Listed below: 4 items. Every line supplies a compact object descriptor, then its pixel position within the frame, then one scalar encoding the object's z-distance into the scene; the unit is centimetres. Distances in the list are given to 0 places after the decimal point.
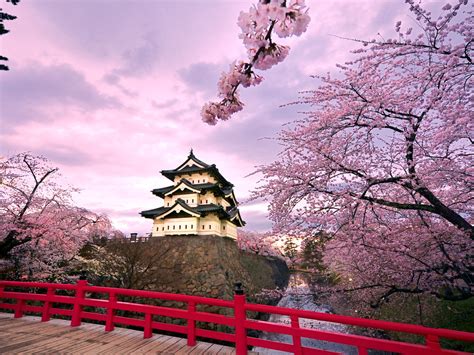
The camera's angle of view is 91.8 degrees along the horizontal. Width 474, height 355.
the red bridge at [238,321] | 256
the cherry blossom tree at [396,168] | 387
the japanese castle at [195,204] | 1884
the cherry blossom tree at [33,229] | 927
